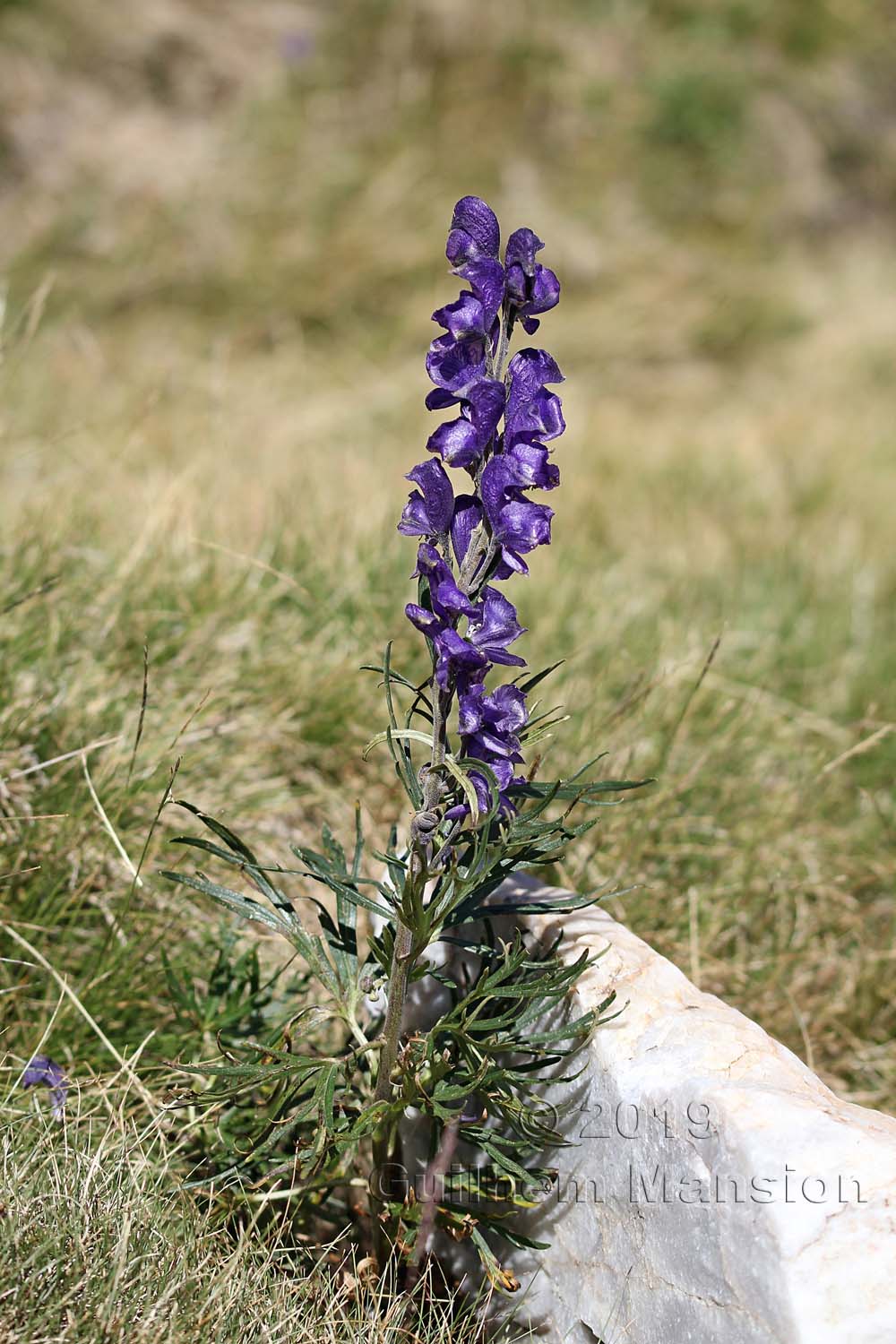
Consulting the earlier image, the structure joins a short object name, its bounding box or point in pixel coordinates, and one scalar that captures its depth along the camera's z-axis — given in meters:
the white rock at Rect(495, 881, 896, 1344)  1.27
